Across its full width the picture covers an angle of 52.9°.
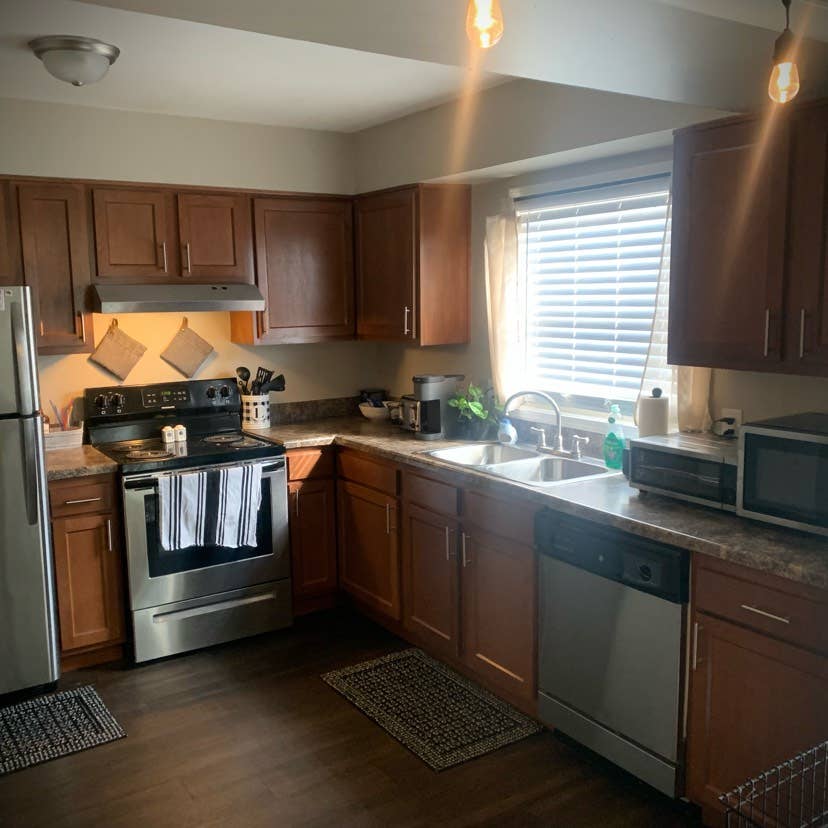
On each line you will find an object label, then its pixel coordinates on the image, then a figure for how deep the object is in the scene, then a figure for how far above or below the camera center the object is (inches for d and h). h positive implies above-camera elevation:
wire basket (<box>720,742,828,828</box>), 81.2 -49.2
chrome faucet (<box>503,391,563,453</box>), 136.0 -16.3
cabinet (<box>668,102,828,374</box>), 91.6 +7.3
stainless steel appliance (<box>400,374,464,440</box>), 153.2 -16.6
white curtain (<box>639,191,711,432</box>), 117.6 -10.3
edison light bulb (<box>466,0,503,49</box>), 54.4 +19.0
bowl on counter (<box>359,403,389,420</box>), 177.8 -21.3
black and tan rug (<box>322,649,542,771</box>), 114.9 -59.1
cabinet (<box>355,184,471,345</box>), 155.5 +9.4
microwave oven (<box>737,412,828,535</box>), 87.7 -18.1
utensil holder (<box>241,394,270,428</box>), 169.8 -19.7
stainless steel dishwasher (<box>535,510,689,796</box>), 95.9 -41.1
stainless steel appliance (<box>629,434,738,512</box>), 98.5 -19.7
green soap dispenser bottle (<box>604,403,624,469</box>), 126.3 -21.3
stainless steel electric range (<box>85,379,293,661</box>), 139.4 -39.5
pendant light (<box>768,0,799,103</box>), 67.6 +18.8
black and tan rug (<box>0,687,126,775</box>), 115.6 -60.0
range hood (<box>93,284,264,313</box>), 143.4 +3.0
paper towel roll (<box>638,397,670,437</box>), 117.6 -15.1
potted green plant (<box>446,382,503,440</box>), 151.5 -19.5
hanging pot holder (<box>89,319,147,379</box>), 157.8 -6.9
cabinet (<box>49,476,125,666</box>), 135.0 -41.7
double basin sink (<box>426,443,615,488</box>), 131.5 -25.2
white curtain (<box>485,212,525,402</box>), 149.3 +1.2
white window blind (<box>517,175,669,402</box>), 126.2 +4.1
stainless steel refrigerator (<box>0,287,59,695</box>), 122.5 -30.8
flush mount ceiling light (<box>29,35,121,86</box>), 106.3 +33.5
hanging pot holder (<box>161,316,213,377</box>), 165.2 -7.3
